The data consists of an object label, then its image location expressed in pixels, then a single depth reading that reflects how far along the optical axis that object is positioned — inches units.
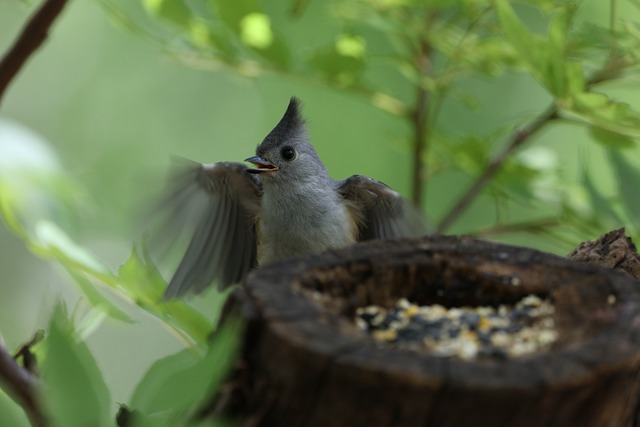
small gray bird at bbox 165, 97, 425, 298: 143.7
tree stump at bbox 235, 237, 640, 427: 113.4
